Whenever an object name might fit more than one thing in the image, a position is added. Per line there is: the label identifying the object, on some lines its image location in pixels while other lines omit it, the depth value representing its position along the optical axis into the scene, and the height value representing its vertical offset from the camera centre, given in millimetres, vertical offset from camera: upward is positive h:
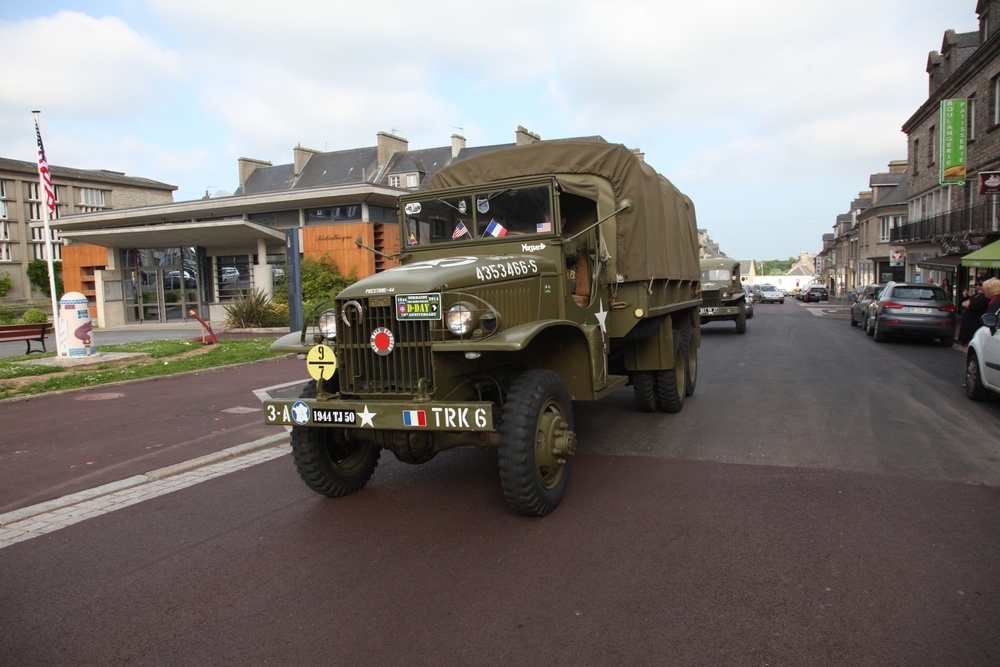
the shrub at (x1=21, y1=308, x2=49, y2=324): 26636 -350
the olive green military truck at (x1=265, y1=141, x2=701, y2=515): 4535 -246
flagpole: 12906 +2355
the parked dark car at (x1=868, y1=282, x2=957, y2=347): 16297 -879
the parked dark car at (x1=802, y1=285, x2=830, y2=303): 56125 -1038
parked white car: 8102 -1085
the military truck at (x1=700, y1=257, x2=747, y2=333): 18516 -238
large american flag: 12930 +2509
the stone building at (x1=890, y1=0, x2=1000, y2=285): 24016 +4826
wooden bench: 14133 -510
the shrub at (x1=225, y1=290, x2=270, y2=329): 21438 -374
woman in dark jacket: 12734 -664
